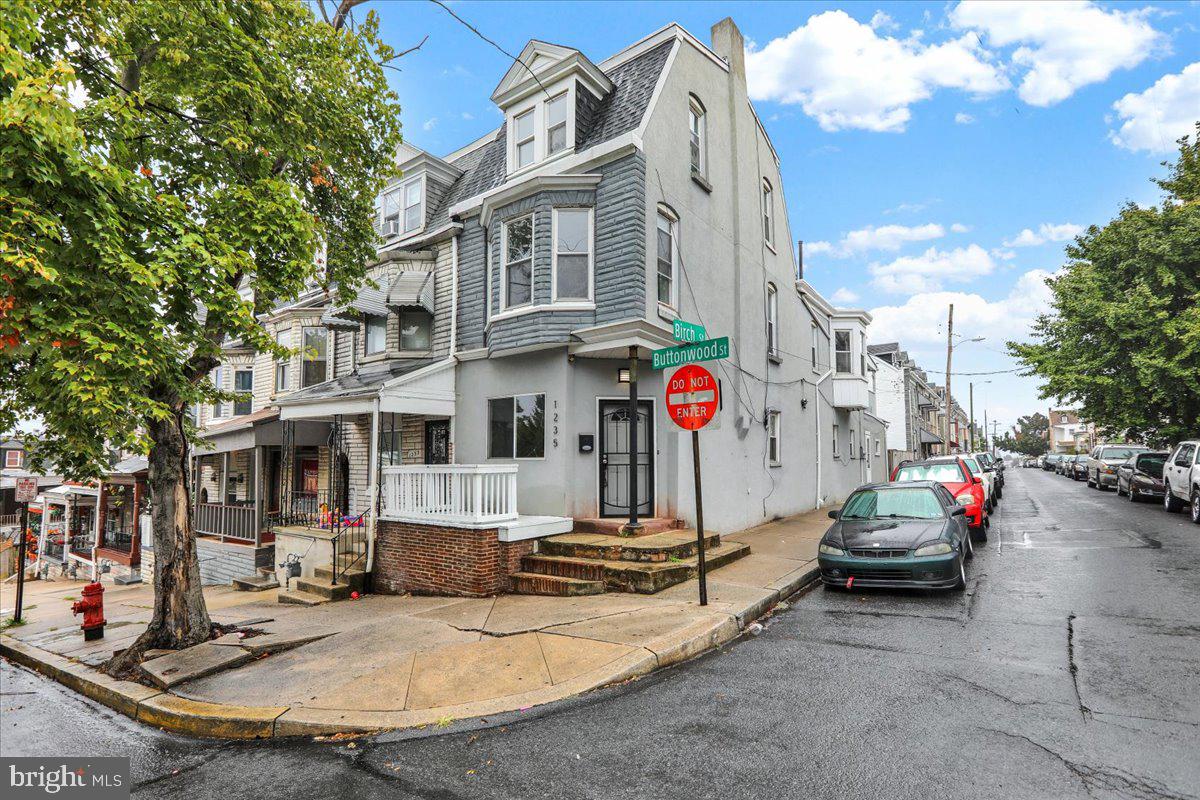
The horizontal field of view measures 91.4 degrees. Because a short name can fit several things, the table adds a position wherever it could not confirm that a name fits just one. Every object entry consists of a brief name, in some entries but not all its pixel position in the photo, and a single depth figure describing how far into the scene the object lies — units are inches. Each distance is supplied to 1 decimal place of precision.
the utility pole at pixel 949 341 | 1268.5
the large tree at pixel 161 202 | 201.5
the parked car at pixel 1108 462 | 981.2
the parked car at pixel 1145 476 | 734.5
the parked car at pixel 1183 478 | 556.4
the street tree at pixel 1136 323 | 709.3
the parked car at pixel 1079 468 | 1387.3
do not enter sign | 287.1
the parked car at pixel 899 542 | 307.1
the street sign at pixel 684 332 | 302.4
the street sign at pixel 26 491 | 477.8
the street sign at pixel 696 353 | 287.0
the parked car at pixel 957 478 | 473.7
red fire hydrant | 342.3
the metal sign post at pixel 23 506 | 461.4
